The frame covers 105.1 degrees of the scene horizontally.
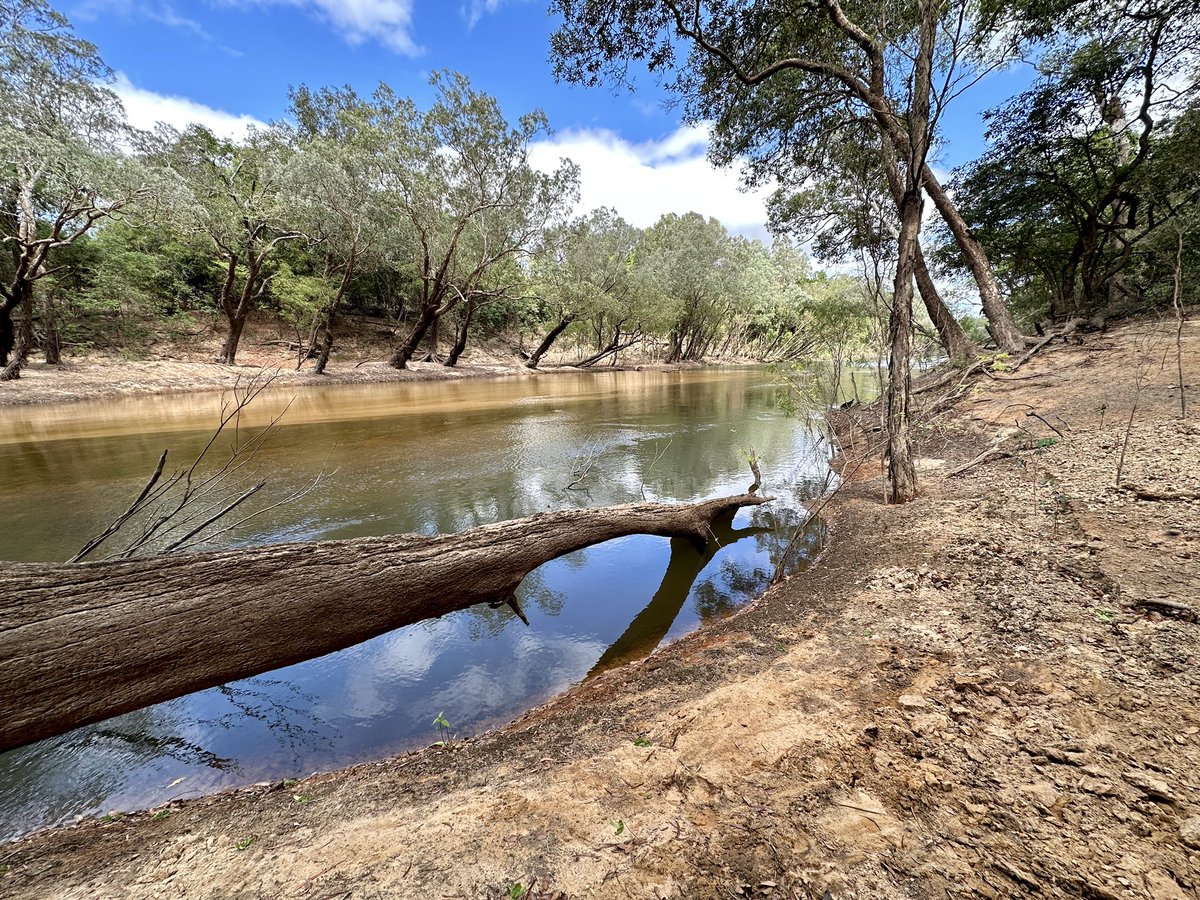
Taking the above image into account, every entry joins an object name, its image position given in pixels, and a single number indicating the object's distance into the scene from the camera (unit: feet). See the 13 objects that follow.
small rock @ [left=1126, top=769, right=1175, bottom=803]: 4.96
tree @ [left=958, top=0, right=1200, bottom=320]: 33.76
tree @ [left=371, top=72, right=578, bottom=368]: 67.00
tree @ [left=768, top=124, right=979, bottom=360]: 33.06
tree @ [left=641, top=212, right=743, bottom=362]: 120.57
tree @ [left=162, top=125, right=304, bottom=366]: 60.90
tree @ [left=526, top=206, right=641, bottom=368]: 91.30
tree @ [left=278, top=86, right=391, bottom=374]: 63.77
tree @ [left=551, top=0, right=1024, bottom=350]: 16.72
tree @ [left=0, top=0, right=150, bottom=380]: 44.47
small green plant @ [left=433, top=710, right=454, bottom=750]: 9.72
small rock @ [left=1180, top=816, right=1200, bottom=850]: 4.47
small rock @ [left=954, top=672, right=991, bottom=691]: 7.50
